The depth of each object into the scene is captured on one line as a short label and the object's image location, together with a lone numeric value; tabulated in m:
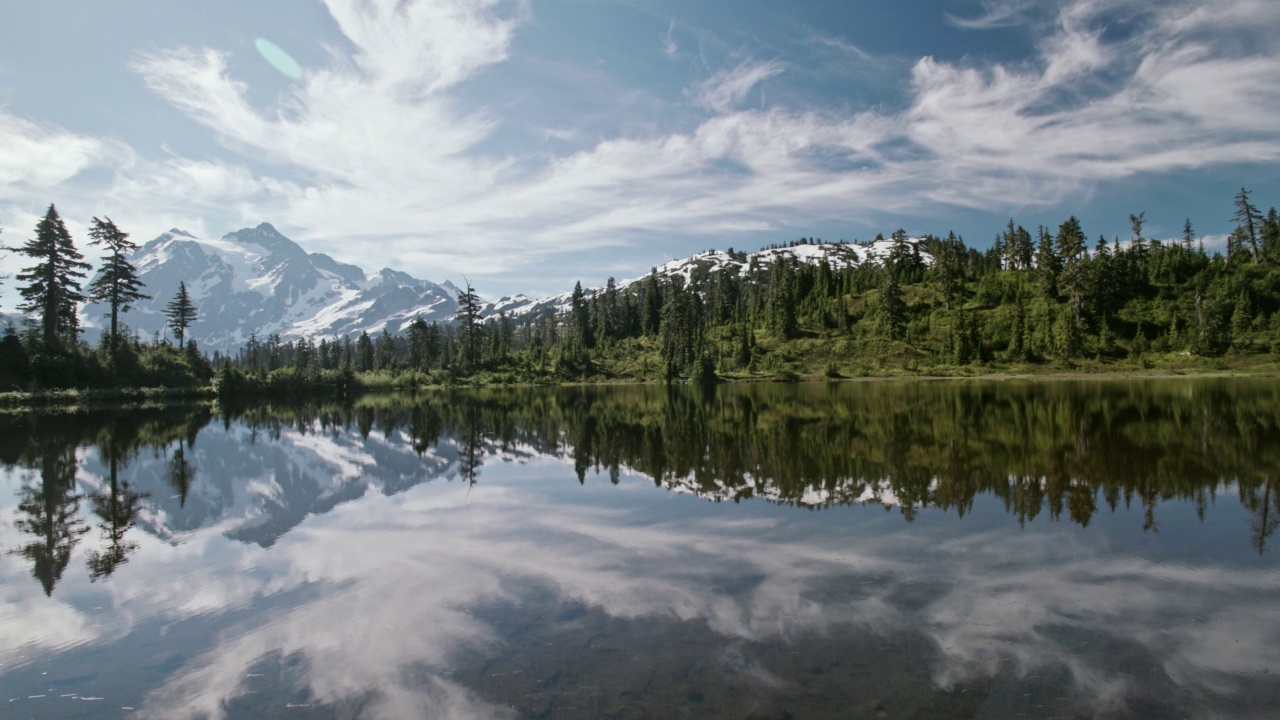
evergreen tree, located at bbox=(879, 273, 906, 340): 125.06
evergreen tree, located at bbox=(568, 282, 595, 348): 151.50
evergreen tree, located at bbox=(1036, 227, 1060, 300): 124.19
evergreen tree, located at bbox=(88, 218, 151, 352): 73.19
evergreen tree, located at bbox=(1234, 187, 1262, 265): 126.06
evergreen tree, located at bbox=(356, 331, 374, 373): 164.38
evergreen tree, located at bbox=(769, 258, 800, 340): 135.38
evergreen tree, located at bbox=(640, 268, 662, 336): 156.12
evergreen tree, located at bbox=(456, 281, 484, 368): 132.00
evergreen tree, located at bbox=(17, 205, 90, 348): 64.56
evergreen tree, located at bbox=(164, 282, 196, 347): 96.75
